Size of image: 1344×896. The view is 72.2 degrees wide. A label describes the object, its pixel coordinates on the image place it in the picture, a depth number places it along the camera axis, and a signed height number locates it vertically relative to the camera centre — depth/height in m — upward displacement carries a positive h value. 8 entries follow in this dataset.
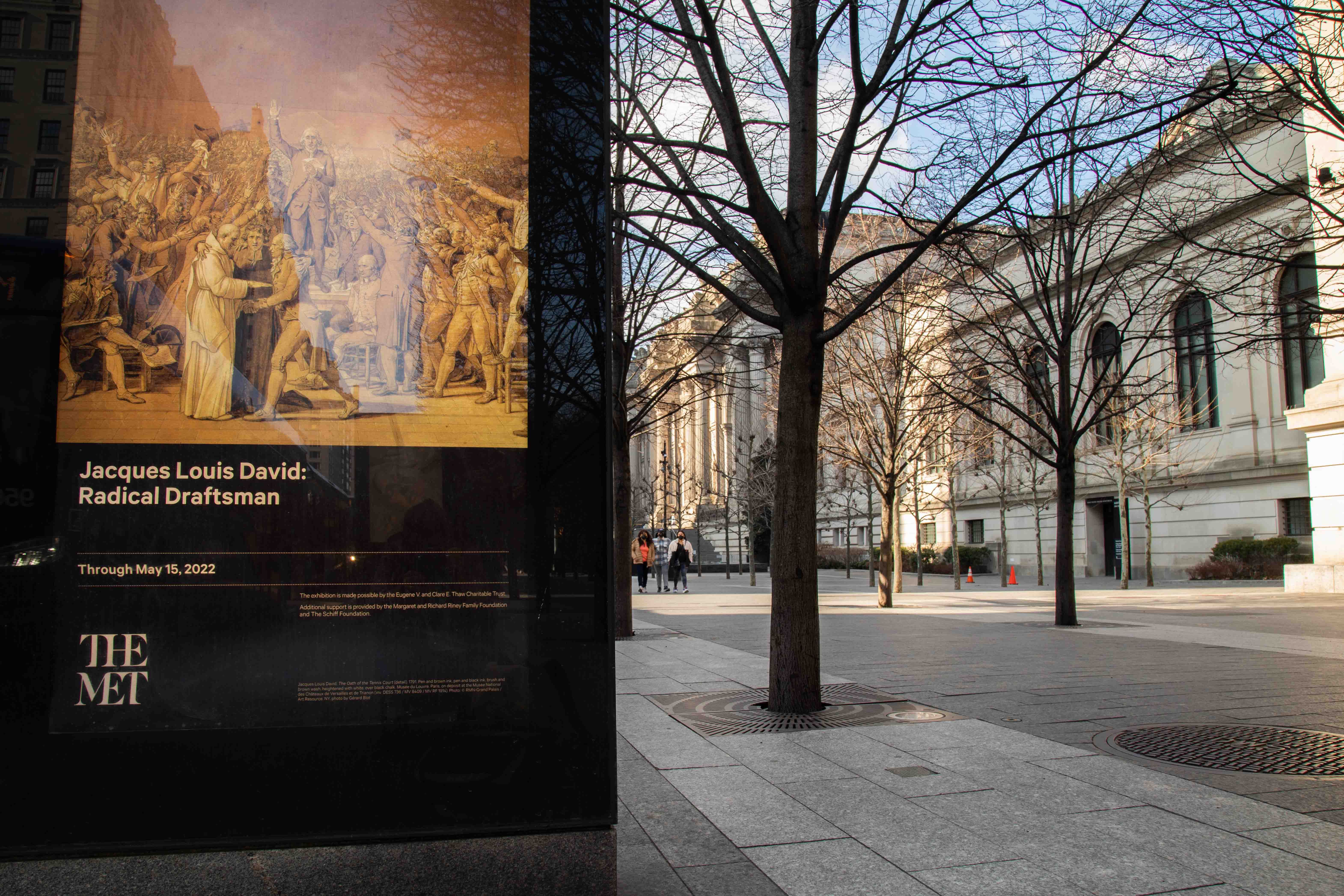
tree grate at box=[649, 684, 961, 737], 7.20 -1.50
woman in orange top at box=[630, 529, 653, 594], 30.12 -0.73
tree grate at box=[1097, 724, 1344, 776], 5.66 -1.42
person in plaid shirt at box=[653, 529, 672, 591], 36.34 -1.12
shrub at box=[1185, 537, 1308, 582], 31.30 -0.91
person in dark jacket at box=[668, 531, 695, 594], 33.50 -0.97
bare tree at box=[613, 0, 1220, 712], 7.76 +3.05
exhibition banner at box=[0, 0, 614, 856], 3.16 +0.28
